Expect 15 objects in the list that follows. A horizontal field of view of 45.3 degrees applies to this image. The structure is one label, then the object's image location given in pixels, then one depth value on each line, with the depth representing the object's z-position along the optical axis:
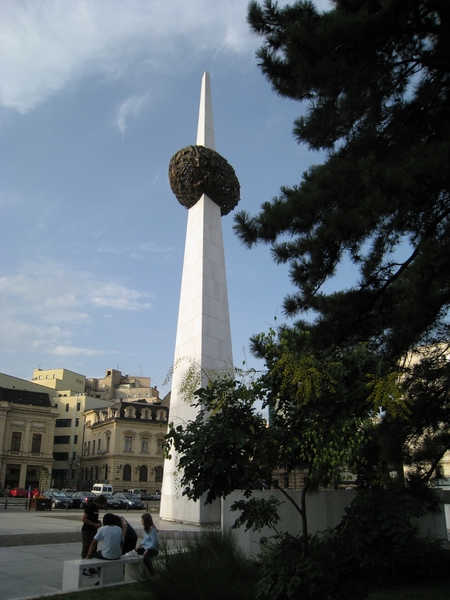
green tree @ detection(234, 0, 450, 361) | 7.53
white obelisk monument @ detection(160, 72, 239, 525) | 18.33
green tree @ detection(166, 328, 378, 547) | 5.86
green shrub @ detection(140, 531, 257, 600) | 6.12
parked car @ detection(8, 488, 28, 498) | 50.88
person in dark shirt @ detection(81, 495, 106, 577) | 9.80
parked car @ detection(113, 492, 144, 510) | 34.82
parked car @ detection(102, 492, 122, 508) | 35.09
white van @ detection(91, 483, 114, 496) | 47.47
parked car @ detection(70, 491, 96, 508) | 34.35
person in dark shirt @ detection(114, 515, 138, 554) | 9.34
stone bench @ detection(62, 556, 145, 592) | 7.88
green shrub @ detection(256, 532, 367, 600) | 5.35
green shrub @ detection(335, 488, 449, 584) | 5.23
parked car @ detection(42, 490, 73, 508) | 33.50
